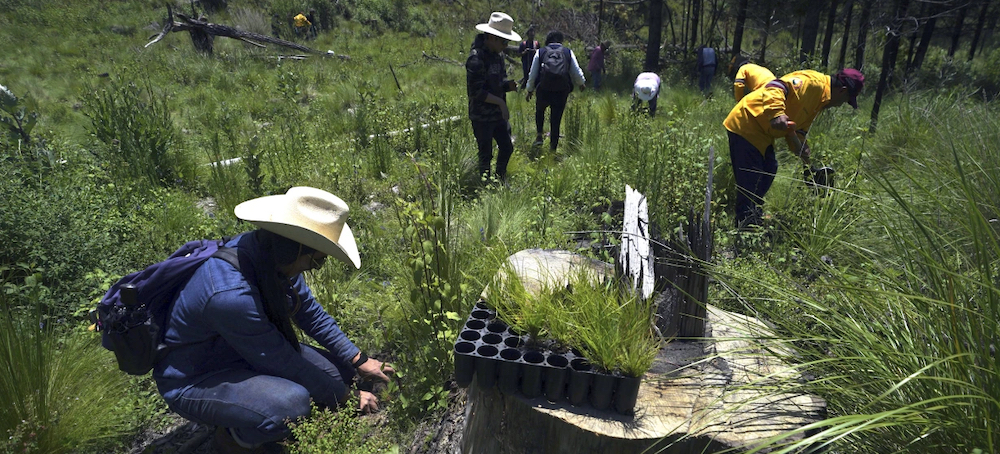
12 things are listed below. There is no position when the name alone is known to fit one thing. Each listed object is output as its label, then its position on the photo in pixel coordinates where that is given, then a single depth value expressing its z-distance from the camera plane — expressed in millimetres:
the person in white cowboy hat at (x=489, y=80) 5129
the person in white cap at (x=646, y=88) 7268
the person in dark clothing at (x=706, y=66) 11469
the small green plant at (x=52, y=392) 2369
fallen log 12961
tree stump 1803
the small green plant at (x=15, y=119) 4383
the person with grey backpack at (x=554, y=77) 6430
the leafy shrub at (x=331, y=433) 2256
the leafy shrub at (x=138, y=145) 5020
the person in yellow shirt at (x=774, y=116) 4043
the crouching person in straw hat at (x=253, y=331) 2361
